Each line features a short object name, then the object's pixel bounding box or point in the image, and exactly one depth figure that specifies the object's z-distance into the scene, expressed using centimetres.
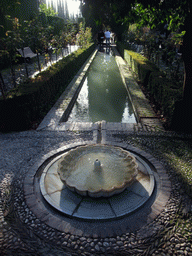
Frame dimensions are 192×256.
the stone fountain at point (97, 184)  308
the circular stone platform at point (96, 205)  283
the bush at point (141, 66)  959
